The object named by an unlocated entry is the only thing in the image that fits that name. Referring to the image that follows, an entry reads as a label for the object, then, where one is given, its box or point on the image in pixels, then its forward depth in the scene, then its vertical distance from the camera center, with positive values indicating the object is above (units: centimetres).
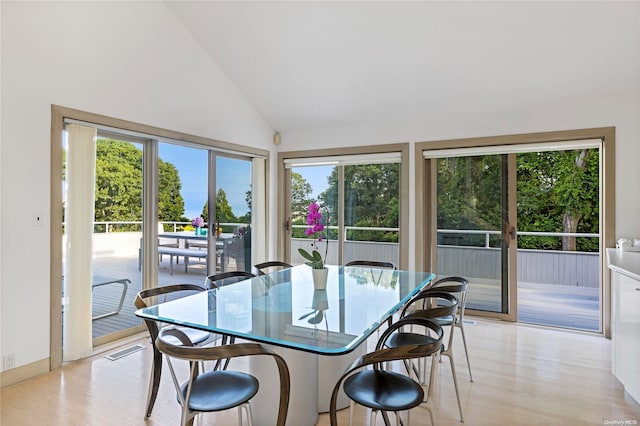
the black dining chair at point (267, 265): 343 -51
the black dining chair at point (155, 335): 218 -85
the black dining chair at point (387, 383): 158 -82
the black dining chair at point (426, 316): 205 -58
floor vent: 331 -126
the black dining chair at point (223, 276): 283 -51
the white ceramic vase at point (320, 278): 267 -45
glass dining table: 172 -54
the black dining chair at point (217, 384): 151 -81
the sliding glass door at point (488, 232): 436 -21
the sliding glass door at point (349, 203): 507 +17
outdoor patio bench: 431 -47
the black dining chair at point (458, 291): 269 -56
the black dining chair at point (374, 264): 384 -52
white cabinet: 240 -80
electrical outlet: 271 -107
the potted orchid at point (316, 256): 261 -30
